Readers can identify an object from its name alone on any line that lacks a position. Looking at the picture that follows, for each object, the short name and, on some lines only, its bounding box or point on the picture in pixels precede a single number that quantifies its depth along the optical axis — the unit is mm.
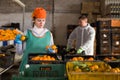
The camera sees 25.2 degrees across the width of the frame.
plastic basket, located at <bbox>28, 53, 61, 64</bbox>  2517
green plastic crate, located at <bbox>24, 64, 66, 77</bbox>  2361
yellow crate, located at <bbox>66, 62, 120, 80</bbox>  1972
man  4875
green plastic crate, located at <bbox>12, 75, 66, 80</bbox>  2092
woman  3553
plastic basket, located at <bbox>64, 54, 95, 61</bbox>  3050
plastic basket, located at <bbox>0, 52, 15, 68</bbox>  4484
